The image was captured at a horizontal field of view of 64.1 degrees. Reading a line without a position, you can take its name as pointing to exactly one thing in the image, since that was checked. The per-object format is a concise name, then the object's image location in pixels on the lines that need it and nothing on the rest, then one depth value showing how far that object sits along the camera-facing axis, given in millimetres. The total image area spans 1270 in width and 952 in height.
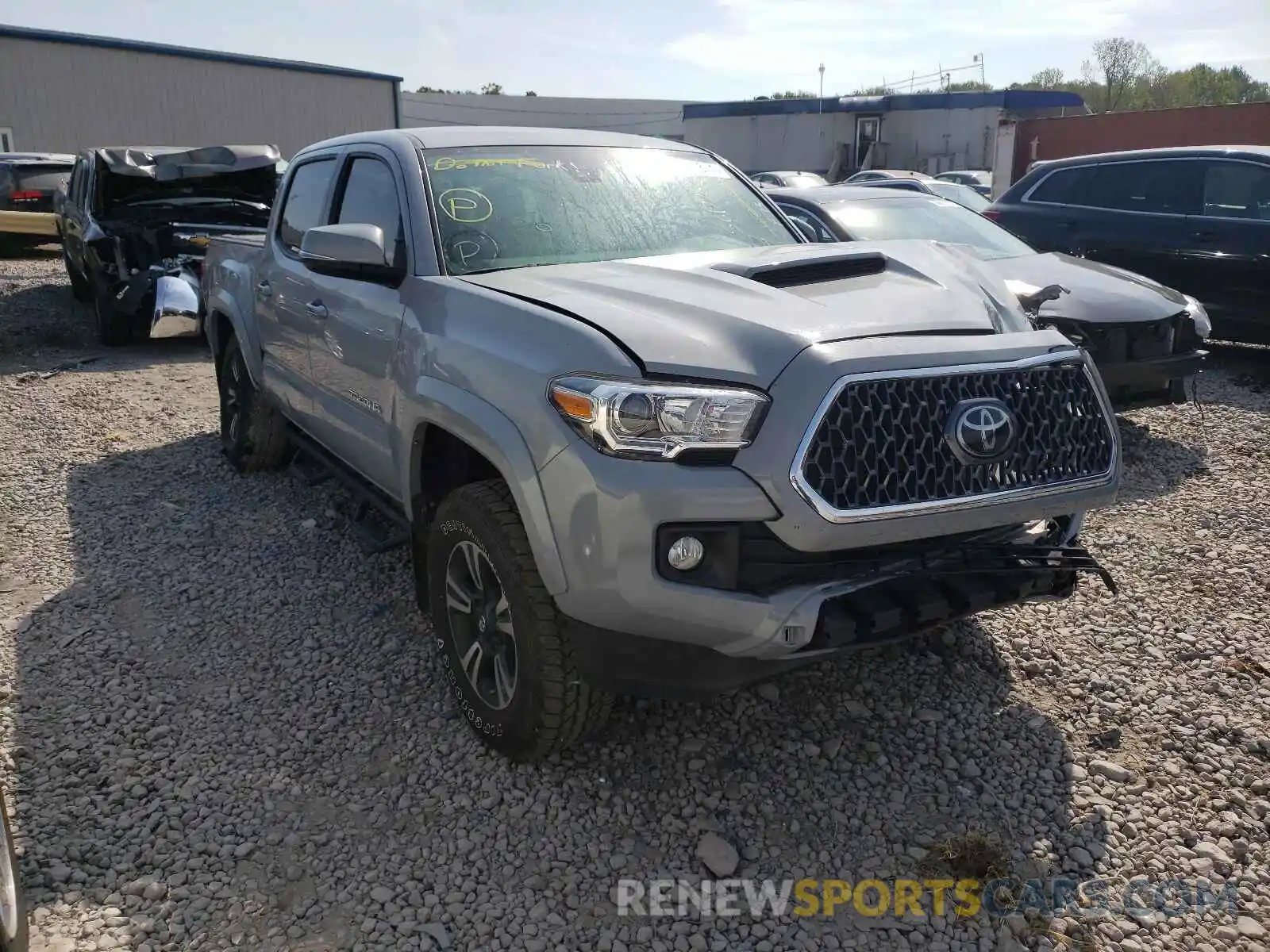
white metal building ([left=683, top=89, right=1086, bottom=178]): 35062
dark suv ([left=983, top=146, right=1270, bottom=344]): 7867
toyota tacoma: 2484
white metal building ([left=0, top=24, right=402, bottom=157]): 24469
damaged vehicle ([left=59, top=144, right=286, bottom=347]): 9578
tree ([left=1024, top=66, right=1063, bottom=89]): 71062
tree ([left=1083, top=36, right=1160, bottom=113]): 63938
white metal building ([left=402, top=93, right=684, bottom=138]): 52875
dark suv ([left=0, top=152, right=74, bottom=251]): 13594
